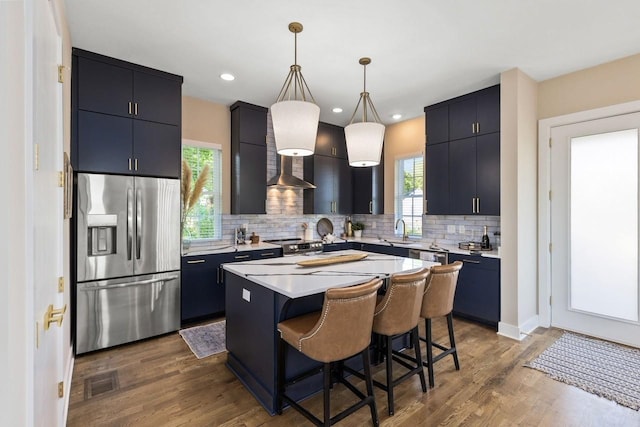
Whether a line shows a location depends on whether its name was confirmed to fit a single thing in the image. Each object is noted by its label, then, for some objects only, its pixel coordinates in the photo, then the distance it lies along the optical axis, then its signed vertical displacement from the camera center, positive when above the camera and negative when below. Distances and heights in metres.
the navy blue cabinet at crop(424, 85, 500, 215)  3.84 +0.78
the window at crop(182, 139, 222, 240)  4.36 +0.28
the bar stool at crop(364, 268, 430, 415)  2.15 -0.68
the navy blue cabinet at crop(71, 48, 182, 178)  3.06 +1.03
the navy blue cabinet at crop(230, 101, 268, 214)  4.54 +0.83
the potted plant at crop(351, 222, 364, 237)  5.90 -0.28
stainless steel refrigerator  3.02 -0.46
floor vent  2.41 -1.37
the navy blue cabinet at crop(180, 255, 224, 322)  3.71 -0.90
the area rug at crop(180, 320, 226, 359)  3.12 -1.35
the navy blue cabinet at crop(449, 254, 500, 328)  3.66 -0.93
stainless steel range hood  4.77 +0.57
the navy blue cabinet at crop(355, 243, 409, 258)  4.62 -0.55
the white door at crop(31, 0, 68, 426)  1.17 +0.03
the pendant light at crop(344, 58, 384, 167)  2.76 +0.65
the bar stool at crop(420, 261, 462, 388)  2.52 -0.67
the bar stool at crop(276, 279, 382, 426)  1.84 -0.75
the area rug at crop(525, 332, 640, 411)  2.42 -1.37
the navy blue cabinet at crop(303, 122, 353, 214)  5.39 +0.71
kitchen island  2.17 -0.70
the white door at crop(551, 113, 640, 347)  3.24 -0.15
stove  4.54 -0.47
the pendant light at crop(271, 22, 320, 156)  2.28 +0.66
